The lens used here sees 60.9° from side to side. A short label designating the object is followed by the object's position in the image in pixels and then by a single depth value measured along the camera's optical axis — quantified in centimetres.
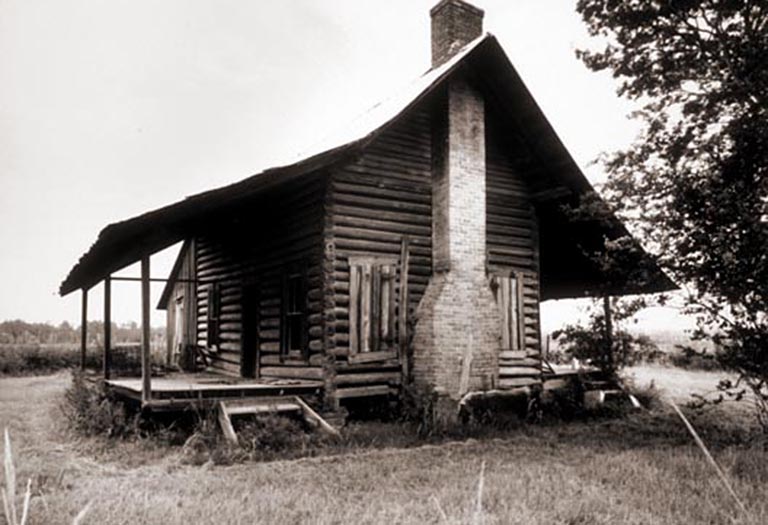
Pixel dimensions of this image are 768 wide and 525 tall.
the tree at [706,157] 945
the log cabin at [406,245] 1119
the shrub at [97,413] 1005
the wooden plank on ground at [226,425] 891
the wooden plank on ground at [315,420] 971
